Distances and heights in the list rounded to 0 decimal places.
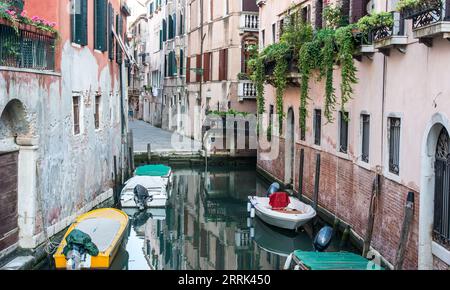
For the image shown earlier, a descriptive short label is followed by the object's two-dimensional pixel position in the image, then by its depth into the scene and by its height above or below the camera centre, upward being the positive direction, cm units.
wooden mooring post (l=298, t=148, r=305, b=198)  1563 -163
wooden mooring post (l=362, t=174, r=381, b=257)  1009 -168
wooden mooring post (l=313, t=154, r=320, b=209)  1384 -166
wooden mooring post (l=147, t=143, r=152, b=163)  2366 -178
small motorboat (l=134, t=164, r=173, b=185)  1827 -191
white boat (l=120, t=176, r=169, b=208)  1570 -217
